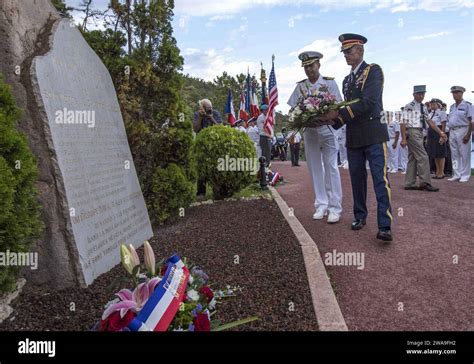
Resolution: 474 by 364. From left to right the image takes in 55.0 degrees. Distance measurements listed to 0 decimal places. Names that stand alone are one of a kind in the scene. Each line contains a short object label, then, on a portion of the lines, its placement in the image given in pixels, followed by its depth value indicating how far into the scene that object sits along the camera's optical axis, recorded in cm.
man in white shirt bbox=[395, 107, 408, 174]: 1558
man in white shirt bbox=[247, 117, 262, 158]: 1780
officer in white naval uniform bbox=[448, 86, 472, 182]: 1072
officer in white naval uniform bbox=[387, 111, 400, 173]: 1535
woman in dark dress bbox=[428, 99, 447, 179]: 1208
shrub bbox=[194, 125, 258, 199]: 824
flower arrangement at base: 223
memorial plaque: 356
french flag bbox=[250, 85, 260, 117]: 2000
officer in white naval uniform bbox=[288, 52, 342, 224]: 608
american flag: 1182
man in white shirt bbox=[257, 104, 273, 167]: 1340
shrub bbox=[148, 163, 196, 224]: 612
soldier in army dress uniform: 511
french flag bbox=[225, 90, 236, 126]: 1880
